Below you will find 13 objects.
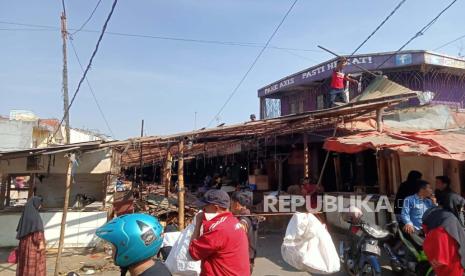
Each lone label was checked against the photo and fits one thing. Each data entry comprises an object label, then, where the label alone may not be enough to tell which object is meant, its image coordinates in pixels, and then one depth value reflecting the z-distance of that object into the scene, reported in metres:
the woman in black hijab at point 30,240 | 7.02
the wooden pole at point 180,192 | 8.75
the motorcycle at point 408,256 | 6.04
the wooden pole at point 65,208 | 7.86
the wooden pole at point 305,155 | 11.50
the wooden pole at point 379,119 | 10.02
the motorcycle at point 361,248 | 6.29
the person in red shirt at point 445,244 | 4.34
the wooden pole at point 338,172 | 12.96
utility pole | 17.38
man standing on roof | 11.42
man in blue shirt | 6.45
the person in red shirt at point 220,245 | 3.29
